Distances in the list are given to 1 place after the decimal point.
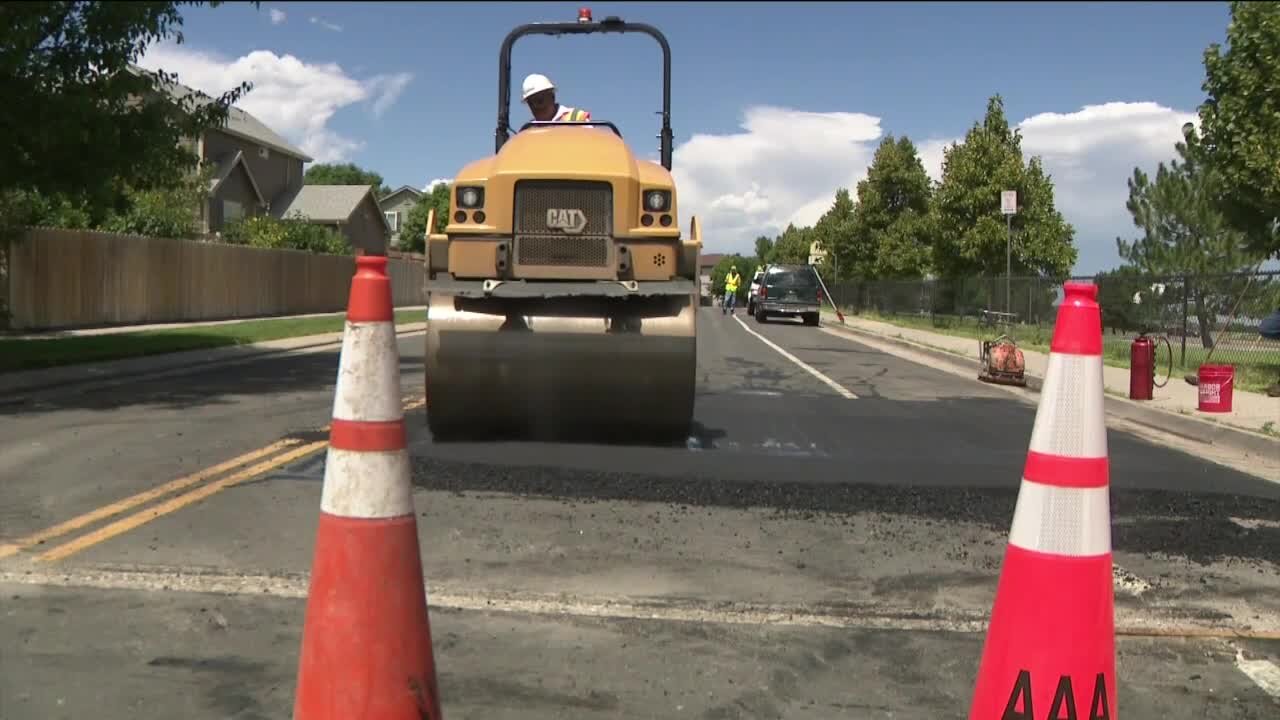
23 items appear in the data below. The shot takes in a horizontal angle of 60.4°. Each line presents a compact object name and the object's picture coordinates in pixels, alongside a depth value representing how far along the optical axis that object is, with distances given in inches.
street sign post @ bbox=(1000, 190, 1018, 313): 844.0
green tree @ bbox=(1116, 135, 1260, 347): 989.2
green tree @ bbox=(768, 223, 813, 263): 3924.7
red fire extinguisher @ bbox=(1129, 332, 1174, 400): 526.9
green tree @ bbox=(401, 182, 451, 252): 3058.6
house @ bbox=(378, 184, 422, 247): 3629.4
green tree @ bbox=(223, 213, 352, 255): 1535.4
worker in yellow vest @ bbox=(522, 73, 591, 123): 347.6
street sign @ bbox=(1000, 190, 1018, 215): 844.0
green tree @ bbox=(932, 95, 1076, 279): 1171.9
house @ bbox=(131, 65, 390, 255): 1868.8
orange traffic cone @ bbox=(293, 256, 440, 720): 113.4
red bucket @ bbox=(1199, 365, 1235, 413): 467.5
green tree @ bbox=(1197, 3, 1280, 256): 578.6
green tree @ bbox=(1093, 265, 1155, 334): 833.5
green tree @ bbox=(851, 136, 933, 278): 1739.7
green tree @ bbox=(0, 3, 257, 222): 470.3
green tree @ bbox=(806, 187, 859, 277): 1900.8
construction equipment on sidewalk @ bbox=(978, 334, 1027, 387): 626.2
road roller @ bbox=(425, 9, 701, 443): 301.7
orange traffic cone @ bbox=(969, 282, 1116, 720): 112.5
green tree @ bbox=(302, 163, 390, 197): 4192.9
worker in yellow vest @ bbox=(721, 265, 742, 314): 1852.9
